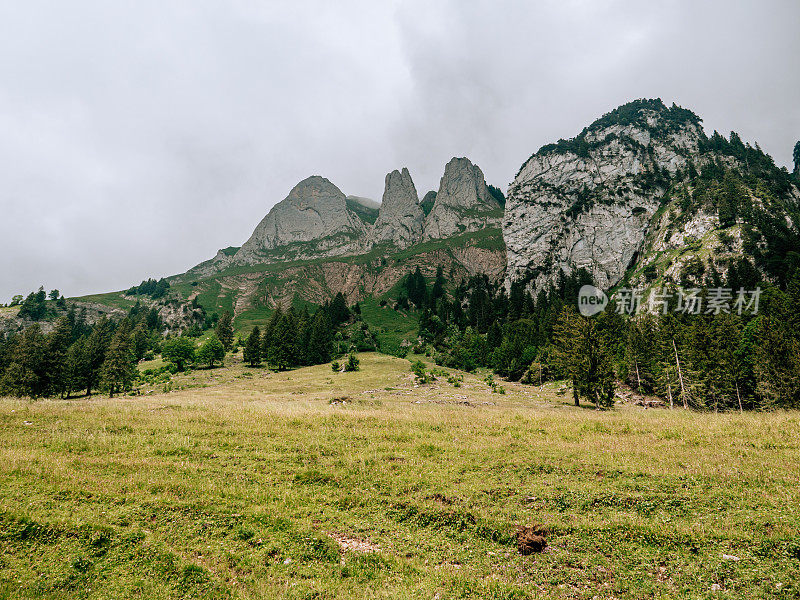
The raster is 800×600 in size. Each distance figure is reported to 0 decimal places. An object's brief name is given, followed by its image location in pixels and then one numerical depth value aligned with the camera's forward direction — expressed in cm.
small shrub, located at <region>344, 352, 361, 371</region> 7619
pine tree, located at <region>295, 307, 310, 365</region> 9306
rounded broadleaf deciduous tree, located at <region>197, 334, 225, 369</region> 9169
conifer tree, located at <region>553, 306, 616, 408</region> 4091
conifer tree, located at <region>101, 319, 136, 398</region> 6203
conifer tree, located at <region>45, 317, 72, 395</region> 6006
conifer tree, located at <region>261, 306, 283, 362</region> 9310
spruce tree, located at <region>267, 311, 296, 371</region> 8563
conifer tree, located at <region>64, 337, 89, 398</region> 6494
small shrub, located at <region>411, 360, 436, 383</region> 6141
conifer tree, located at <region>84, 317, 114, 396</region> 6975
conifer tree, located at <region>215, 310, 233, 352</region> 12082
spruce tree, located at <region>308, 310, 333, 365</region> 9619
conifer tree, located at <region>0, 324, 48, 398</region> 5550
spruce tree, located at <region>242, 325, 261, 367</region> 9300
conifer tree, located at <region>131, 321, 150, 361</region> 11556
